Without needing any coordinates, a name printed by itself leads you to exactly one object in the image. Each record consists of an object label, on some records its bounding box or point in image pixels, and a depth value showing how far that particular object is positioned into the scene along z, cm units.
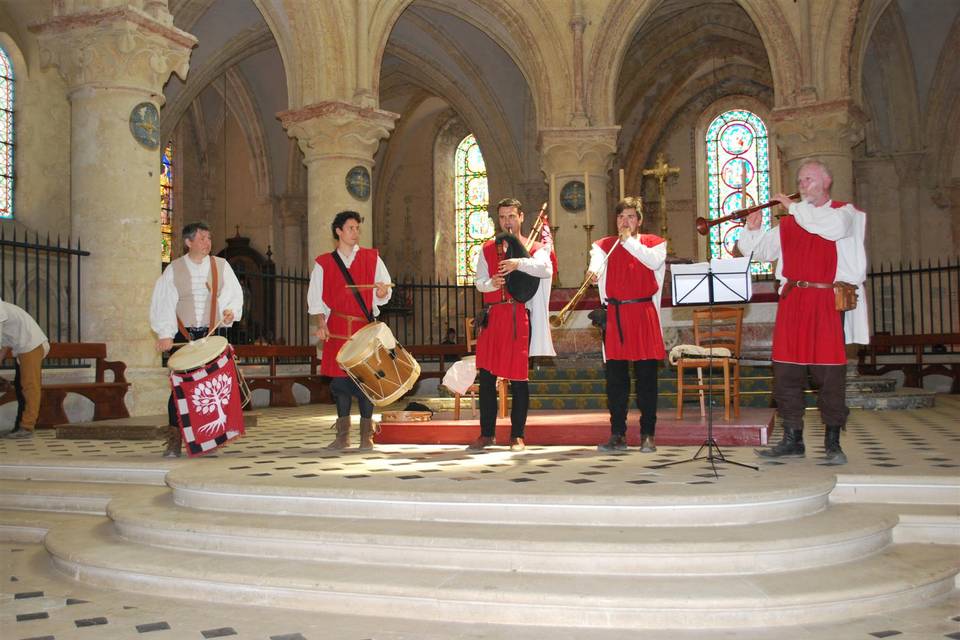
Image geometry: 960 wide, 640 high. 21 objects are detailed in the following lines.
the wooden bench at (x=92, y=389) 1012
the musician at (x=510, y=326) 679
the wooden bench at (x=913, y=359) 1490
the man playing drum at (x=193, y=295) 692
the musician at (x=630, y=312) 661
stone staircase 394
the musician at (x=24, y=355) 929
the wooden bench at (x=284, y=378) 1397
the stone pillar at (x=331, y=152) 1435
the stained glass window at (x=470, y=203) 2619
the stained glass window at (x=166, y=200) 2210
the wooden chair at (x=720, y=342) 821
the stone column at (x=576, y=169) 1575
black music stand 639
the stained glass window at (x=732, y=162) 2414
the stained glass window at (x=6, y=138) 1553
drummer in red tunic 698
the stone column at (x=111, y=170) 1057
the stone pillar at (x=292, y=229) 2331
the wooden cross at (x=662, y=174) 1235
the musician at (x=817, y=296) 614
